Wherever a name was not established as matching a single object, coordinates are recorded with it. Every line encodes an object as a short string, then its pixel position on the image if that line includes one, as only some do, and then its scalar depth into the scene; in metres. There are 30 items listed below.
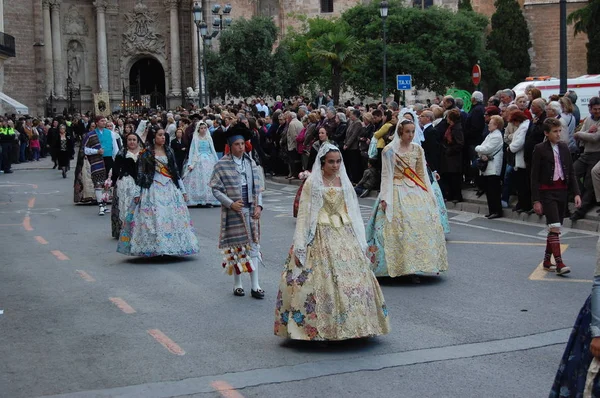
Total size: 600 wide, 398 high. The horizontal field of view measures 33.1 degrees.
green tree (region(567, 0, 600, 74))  33.59
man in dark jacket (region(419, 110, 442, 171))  16.44
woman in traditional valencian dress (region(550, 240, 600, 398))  4.78
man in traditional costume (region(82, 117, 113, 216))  21.22
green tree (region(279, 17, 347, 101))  48.22
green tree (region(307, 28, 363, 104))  39.59
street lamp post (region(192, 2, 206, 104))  37.28
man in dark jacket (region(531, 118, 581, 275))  11.90
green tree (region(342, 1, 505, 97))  44.25
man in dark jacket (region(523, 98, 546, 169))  16.39
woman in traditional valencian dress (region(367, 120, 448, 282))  11.37
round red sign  26.71
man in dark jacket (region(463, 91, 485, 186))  19.05
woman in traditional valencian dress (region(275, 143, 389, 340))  8.14
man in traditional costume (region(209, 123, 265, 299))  10.72
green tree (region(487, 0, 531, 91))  49.88
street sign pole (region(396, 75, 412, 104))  31.11
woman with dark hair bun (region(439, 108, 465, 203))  18.80
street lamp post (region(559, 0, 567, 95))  19.45
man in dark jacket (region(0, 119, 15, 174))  35.09
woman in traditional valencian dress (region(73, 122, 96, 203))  22.12
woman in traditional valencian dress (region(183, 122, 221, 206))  21.48
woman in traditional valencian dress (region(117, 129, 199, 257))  13.31
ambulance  25.30
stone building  52.75
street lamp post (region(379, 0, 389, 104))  33.00
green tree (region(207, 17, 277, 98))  47.25
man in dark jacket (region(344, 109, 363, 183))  22.97
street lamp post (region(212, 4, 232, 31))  42.06
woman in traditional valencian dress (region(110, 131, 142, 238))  15.15
